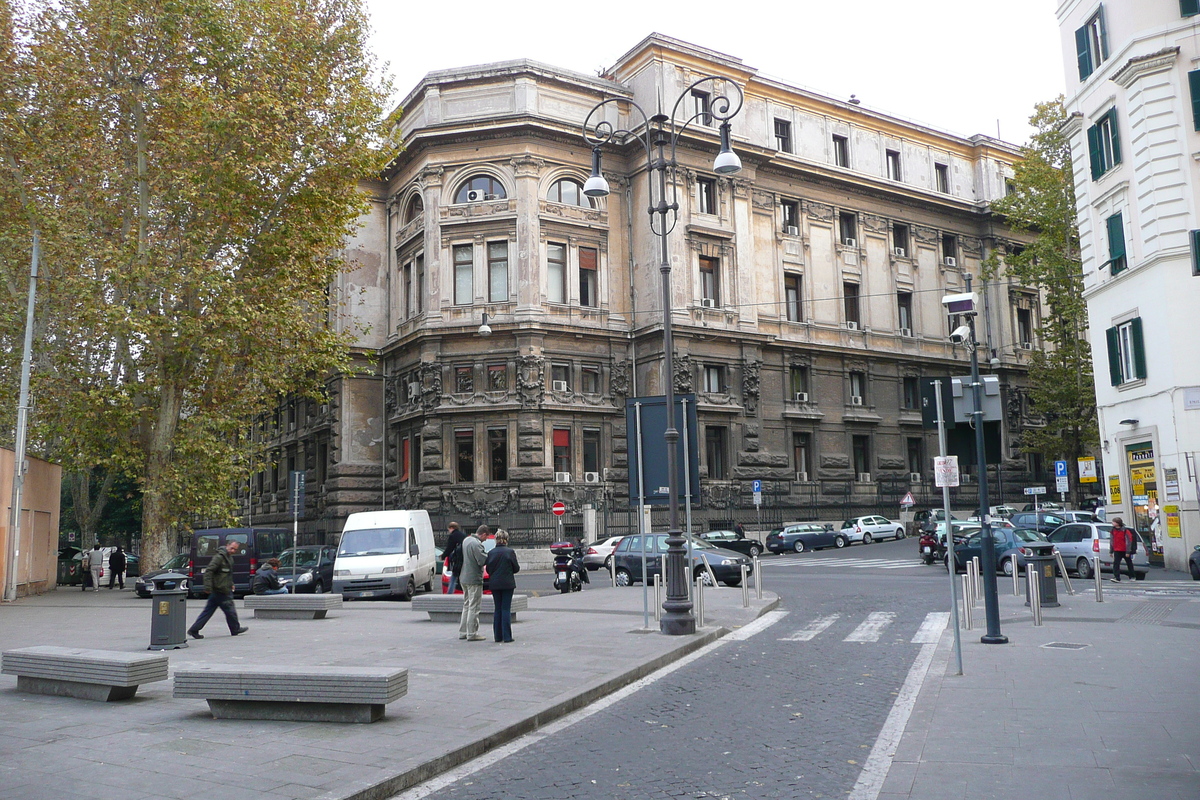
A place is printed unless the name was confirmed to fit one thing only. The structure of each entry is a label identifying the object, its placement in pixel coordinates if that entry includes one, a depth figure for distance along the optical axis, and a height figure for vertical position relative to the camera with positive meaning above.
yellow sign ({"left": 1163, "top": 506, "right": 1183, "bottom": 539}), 26.19 -0.42
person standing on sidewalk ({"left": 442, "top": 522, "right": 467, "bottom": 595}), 19.48 -0.52
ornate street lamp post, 13.88 +0.92
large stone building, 39.91 +9.31
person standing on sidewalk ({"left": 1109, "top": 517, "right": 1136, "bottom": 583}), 23.62 -0.90
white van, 23.98 -0.68
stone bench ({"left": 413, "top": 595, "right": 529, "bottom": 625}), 16.00 -1.29
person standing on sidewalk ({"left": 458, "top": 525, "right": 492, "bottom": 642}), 13.60 -0.77
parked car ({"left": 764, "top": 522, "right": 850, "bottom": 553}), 41.28 -0.88
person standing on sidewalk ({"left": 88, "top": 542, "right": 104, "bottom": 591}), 34.48 -0.96
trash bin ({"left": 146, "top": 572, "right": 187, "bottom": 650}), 13.41 -1.12
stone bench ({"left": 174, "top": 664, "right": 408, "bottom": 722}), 7.89 -1.26
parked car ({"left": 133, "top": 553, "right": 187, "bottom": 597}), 25.89 -0.99
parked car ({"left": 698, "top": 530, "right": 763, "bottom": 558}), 37.44 -0.84
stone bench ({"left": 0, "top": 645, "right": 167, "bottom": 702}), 8.97 -1.22
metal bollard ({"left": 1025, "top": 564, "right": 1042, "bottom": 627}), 14.72 -1.23
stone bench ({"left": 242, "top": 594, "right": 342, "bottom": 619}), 18.22 -1.35
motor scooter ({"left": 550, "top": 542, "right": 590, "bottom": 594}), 23.92 -1.16
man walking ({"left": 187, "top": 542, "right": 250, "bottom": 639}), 14.67 -0.78
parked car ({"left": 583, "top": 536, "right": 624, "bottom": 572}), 33.66 -1.05
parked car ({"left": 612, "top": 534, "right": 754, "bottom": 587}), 23.91 -0.97
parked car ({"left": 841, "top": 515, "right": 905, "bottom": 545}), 44.22 -0.64
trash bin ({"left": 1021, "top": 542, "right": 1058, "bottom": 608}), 16.39 -1.16
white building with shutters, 25.84 +7.06
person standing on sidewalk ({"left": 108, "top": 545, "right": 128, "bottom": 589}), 36.16 -1.06
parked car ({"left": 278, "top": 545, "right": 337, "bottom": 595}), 25.75 -1.01
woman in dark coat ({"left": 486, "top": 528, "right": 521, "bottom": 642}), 13.26 -0.77
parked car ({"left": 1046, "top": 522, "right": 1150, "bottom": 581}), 24.86 -0.94
